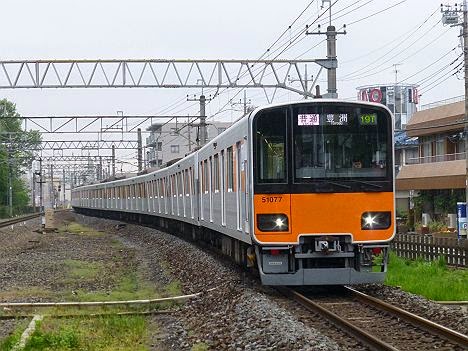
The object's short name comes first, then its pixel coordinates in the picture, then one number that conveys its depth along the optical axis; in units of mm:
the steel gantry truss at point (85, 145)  43344
